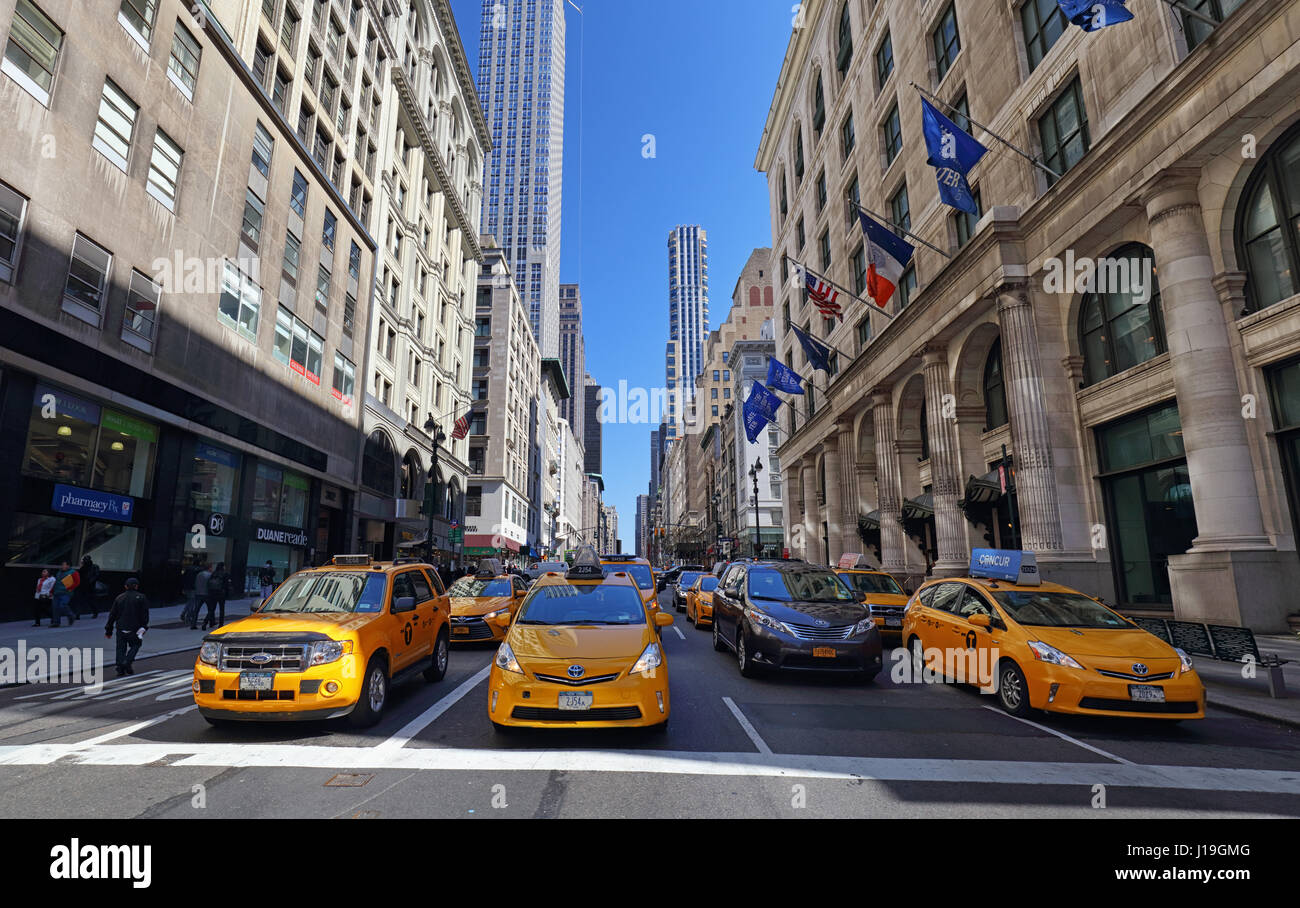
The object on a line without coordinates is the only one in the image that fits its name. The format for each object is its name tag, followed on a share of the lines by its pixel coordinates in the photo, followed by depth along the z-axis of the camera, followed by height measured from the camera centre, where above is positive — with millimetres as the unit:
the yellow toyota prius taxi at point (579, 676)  5848 -1158
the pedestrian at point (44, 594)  15273 -901
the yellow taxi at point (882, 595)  13805 -952
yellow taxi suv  6230 -1026
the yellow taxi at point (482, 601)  13016 -1040
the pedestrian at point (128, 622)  9969 -1047
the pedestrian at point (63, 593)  15086 -881
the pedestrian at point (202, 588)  16297 -825
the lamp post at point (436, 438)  31334 +5847
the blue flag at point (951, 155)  16531 +10540
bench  8414 -1435
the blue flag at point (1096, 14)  12000 +10413
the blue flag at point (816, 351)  29281 +9514
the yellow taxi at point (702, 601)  17969 -1381
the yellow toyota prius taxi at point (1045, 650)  6848 -1191
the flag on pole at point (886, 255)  20188 +9617
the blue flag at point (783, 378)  30969 +8815
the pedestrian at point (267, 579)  23641 -873
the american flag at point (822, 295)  25239 +10369
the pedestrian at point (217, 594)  16375 -993
